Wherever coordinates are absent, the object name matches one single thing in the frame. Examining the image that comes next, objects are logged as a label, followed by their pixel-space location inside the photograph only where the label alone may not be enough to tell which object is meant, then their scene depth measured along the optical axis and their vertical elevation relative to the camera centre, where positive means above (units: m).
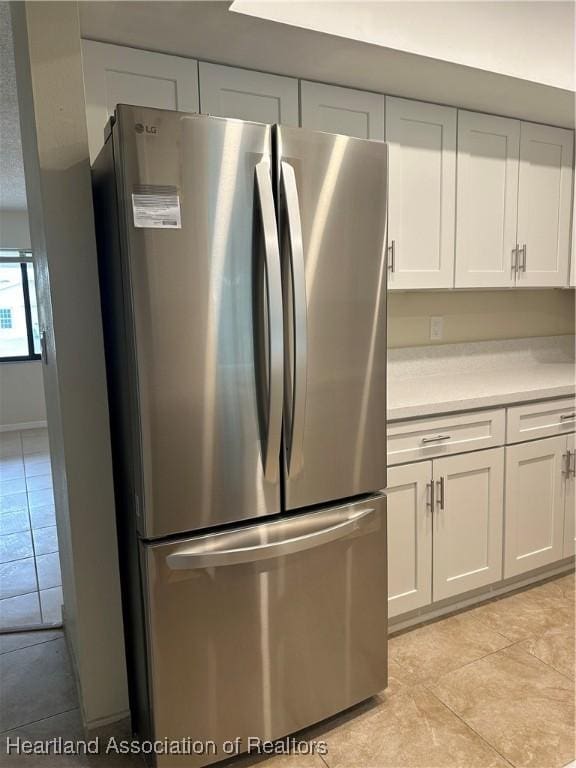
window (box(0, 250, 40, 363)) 6.71 +0.01
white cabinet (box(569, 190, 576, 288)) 3.11 +0.24
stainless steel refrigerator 1.46 -0.27
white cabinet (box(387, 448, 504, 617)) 2.27 -0.91
